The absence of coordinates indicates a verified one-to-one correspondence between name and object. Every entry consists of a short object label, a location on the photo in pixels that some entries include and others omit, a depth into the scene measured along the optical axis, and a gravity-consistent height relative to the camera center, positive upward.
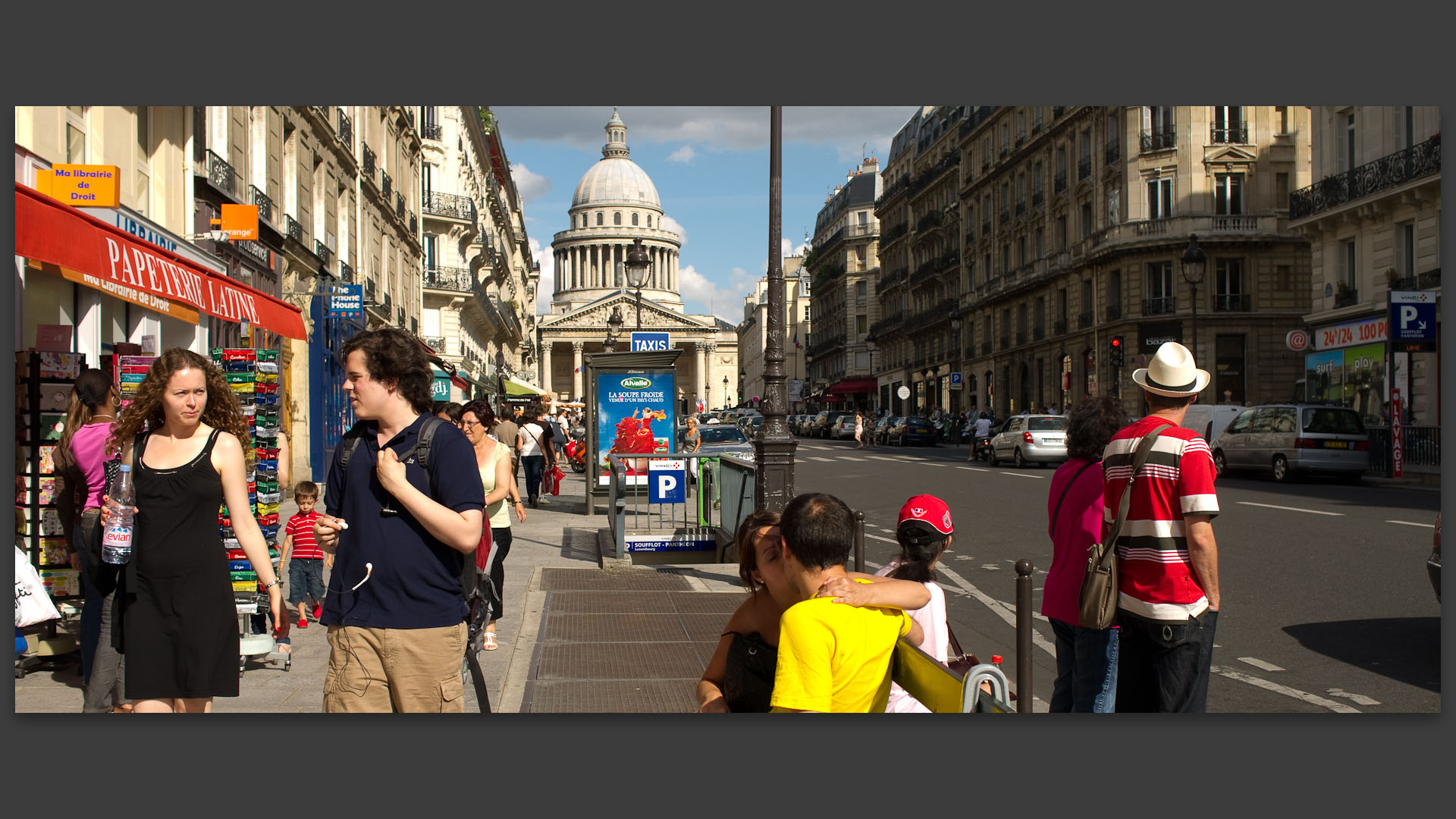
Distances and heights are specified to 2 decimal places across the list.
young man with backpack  3.76 -0.41
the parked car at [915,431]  45.72 -0.79
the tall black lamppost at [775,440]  10.19 -0.25
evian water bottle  4.18 -0.38
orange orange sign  14.95 +2.24
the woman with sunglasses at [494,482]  7.42 -0.43
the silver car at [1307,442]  20.09 -0.54
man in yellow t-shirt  3.27 -0.59
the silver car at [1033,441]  26.28 -0.67
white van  23.19 -0.17
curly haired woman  4.21 -0.46
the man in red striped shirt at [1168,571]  4.08 -0.53
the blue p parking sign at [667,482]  12.33 -0.71
